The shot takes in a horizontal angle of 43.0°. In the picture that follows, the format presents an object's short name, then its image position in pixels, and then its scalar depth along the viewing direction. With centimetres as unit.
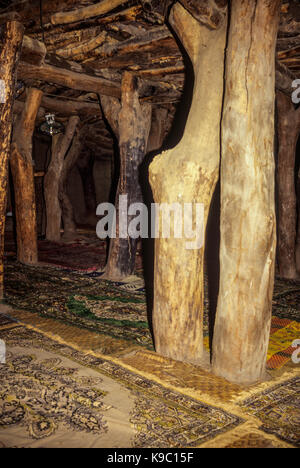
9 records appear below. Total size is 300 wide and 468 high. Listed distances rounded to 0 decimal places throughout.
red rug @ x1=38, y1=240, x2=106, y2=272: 688
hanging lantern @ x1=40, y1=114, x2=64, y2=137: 680
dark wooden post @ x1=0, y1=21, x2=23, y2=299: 393
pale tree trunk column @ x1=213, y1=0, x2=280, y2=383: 248
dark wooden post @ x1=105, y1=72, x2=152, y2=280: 552
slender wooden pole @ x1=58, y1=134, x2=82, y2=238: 988
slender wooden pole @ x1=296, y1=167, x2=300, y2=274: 622
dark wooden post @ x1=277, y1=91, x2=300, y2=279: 596
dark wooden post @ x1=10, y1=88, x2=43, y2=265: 648
